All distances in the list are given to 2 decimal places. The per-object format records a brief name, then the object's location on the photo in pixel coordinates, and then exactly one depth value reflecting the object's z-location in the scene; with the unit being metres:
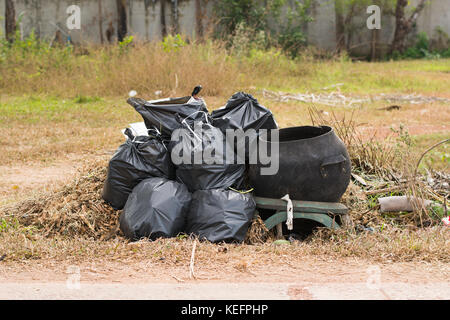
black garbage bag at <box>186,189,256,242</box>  7.94
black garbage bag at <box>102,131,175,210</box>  8.55
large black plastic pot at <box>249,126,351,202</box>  8.34
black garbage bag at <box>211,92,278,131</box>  8.76
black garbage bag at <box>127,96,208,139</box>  8.80
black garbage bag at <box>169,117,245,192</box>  8.26
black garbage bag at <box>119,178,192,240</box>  7.93
